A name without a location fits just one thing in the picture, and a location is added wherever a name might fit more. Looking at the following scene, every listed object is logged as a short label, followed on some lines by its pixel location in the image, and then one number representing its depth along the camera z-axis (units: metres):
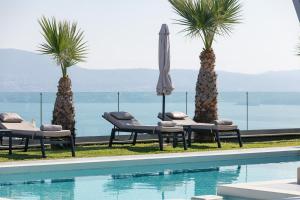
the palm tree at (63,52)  14.77
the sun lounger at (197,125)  14.95
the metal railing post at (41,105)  17.27
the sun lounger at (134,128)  14.27
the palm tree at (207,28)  16.52
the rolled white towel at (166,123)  14.23
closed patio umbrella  16.14
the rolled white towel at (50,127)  12.84
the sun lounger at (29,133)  12.81
